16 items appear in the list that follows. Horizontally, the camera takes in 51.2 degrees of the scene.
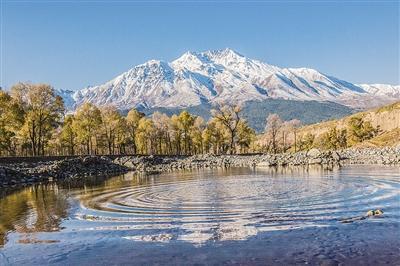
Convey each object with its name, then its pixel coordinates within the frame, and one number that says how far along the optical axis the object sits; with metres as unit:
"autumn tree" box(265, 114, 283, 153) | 132.50
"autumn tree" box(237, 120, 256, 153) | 132.75
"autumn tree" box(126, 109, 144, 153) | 121.76
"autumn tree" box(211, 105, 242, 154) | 115.98
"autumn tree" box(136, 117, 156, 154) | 124.94
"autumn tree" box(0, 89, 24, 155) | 79.94
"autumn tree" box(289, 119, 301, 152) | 157.88
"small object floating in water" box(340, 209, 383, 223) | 14.60
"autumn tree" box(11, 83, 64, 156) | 83.44
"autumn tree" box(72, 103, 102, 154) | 102.39
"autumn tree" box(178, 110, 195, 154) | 124.81
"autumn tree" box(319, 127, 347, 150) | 150.50
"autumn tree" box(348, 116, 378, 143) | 143.12
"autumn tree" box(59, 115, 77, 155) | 107.99
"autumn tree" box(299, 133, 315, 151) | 174.41
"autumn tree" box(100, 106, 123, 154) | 111.38
